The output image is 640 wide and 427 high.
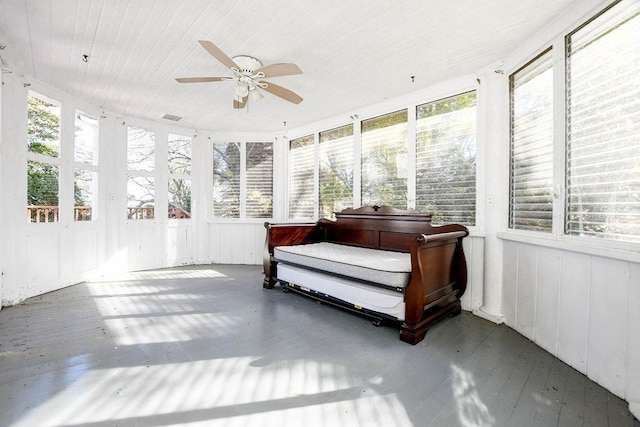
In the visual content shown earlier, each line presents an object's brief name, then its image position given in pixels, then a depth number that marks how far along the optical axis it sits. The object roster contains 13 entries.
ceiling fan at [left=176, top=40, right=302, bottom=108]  2.39
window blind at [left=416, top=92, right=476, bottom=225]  3.12
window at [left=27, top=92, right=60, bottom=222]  3.43
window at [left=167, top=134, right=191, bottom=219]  5.23
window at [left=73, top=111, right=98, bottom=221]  4.03
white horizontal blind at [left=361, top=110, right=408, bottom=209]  3.73
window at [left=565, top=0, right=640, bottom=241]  1.66
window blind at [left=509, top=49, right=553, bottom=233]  2.30
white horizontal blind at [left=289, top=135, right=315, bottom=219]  5.08
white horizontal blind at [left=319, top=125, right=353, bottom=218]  4.45
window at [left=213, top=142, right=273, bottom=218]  5.61
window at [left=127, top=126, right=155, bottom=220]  4.78
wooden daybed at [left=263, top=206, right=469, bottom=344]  2.40
